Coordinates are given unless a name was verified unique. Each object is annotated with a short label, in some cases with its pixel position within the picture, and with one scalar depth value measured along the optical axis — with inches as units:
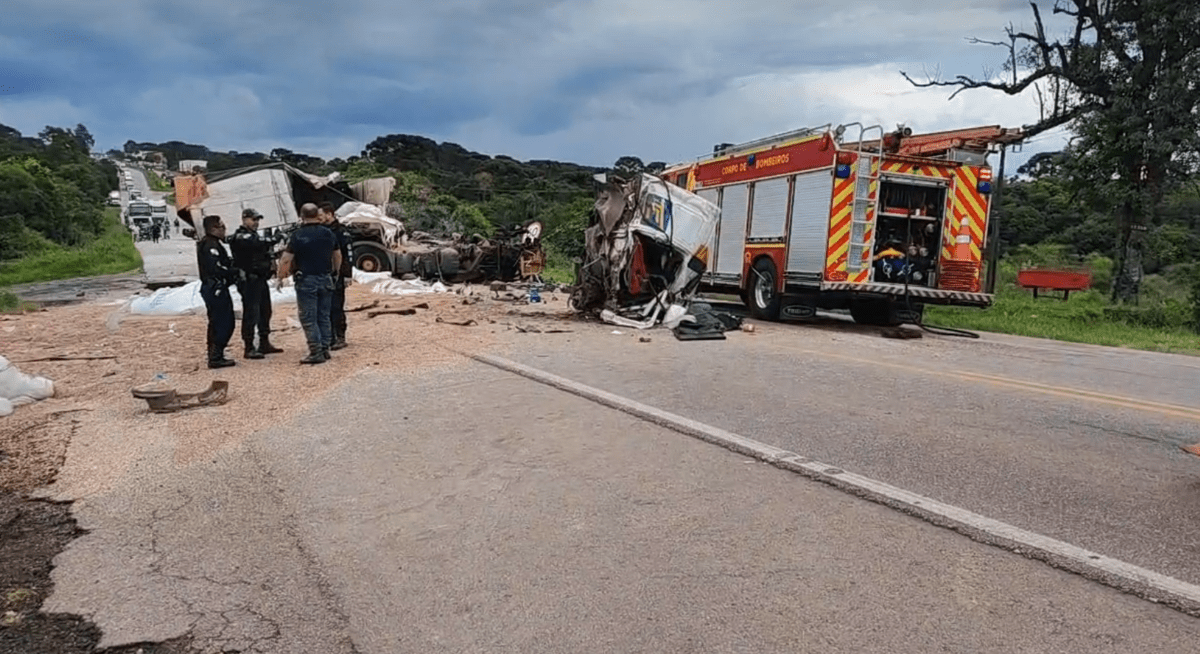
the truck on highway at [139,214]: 2169.0
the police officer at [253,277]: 347.6
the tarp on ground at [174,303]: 534.9
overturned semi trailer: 800.9
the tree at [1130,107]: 677.3
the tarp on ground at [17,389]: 258.2
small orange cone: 502.9
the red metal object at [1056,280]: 858.8
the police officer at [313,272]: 338.3
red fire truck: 485.1
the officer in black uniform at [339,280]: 369.7
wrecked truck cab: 485.1
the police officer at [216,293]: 331.3
